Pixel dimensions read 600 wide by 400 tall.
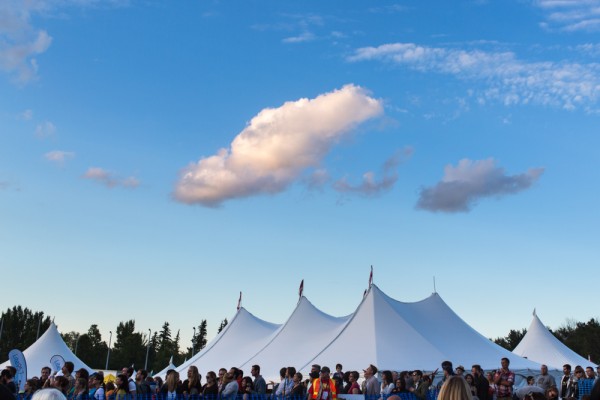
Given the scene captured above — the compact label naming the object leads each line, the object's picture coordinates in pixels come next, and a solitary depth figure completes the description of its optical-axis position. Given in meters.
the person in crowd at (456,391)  4.02
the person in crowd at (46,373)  11.78
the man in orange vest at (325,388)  10.66
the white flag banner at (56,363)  19.06
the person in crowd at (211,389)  11.38
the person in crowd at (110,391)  11.27
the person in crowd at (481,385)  12.84
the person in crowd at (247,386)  12.32
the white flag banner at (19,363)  14.89
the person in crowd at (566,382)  15.12
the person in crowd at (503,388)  12.73
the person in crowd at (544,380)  14.66
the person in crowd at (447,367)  10.72
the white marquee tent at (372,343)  25.42
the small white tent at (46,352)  34.43
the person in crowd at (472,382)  12.20
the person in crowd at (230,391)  11.29
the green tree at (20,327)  81.50
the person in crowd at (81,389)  11.23
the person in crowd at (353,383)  13.32
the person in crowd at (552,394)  9.12
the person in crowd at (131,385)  11.56
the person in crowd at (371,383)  13.73
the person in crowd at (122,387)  11.29
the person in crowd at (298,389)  12.31
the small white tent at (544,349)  34.72
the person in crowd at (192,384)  11.35
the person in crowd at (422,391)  12.91
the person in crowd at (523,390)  9.34
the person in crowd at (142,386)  12.27
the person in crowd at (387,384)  12.85
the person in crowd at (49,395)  4.06
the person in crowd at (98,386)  11.31
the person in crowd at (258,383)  13.02
